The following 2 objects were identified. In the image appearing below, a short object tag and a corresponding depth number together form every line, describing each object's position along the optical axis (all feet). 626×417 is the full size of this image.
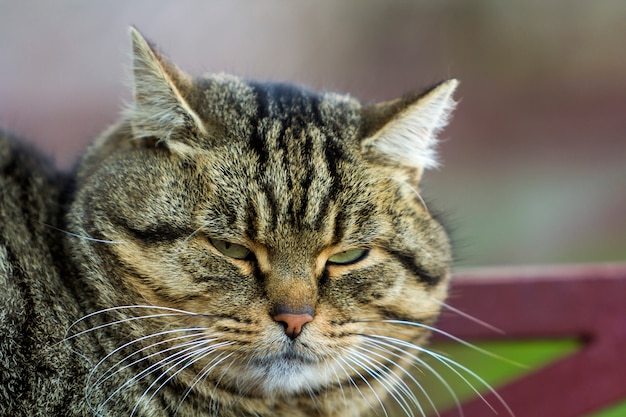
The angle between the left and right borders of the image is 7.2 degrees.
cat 5.72
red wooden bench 6.00
